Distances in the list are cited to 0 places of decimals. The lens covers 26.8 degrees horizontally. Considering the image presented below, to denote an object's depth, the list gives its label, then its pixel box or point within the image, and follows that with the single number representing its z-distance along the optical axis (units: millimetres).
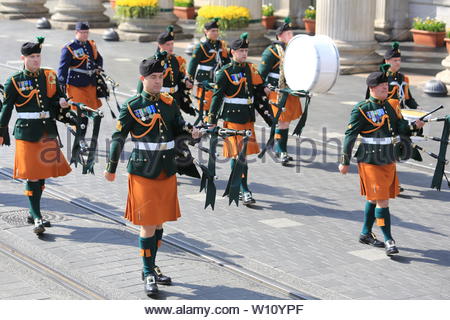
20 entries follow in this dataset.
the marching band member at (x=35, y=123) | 9797
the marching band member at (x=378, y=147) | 9336
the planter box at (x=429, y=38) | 25842
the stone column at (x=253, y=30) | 24275
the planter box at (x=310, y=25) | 28330
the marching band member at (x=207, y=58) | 14078
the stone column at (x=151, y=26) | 28031
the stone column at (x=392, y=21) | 27172
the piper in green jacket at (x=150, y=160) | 8133
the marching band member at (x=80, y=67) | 13586
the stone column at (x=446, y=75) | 19297
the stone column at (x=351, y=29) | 21188
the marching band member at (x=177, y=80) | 12789
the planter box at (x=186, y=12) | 33531
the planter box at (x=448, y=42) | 22609
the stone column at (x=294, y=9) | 30219
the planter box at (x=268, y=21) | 30016
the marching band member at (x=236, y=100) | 11219
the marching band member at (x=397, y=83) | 11517
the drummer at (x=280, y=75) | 13188
